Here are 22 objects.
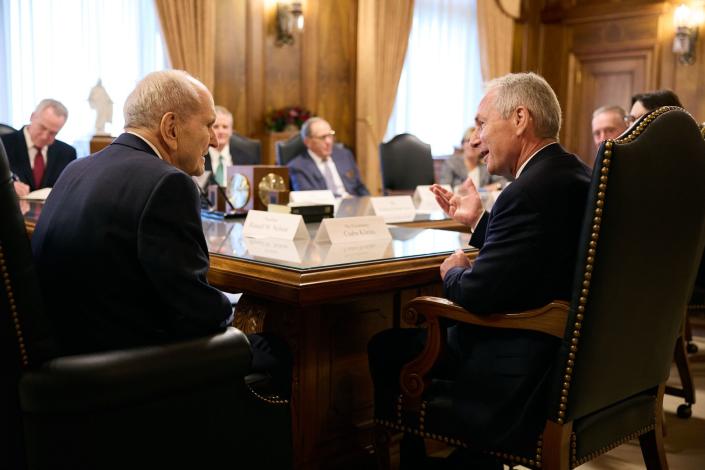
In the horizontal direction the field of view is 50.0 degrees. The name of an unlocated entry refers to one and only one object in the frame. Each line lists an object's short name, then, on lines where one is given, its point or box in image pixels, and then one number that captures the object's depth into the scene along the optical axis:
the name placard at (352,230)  2.55
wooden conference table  2.05
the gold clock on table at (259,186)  3.52
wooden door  8.13
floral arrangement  6.82
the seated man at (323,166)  5.17
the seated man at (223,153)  5.14
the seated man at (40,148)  4.65
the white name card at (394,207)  3.74
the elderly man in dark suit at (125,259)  1.59
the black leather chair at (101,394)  1.41
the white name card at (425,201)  4.10
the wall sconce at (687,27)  7.46
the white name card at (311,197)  3.78
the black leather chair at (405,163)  5.93
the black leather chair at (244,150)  5.46
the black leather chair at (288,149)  5.50
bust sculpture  5.46
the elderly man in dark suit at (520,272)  1.80
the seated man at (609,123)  4.25
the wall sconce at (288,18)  6.78
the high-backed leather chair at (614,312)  1.68
